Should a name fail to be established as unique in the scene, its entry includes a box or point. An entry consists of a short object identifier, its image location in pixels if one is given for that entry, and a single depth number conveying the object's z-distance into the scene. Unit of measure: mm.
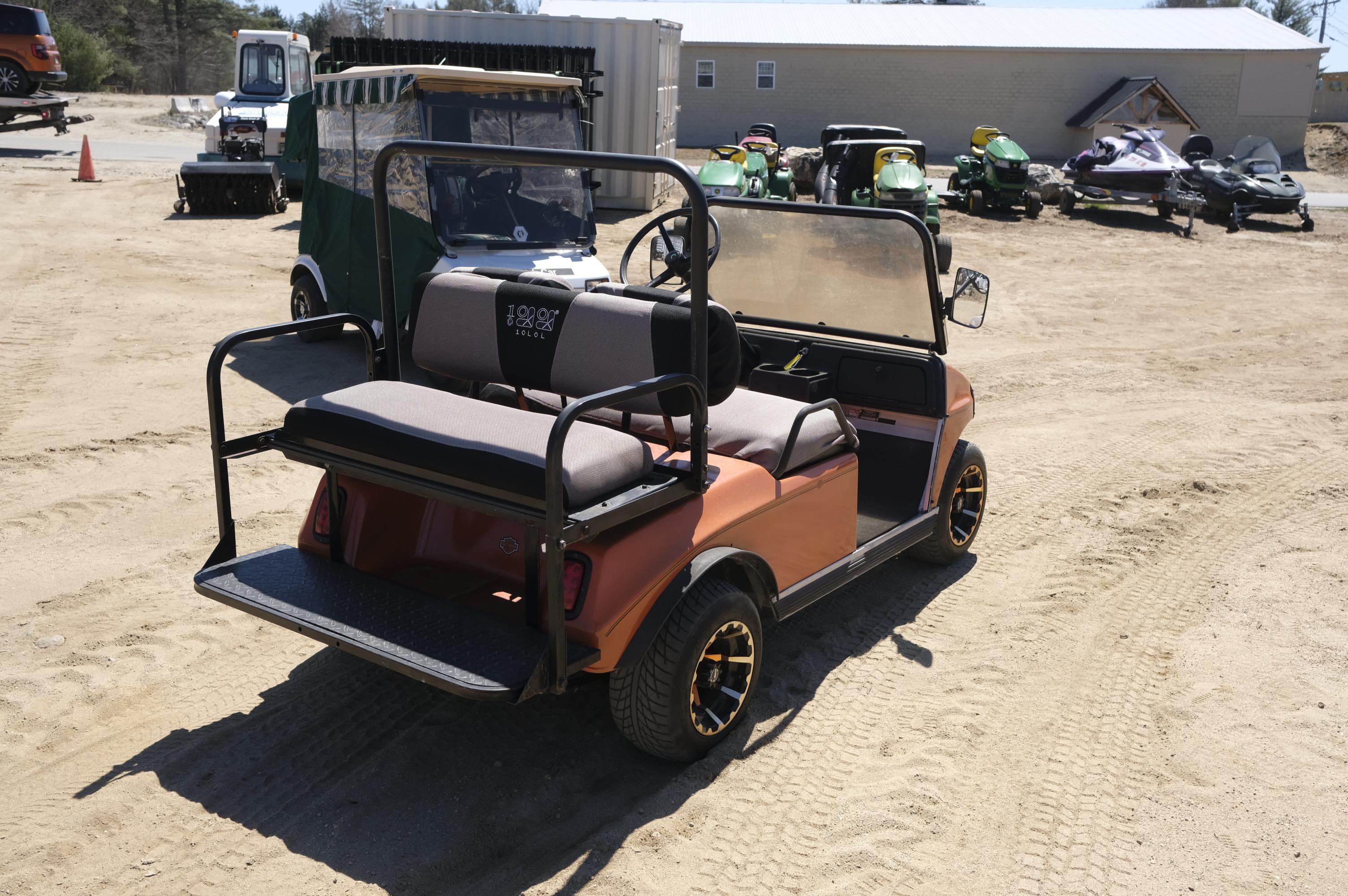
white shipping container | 15508
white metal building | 29656
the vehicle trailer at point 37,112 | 21484
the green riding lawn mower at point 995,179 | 18516
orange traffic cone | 18000
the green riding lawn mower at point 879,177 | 14836
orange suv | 21188
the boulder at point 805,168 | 21062
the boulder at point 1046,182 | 19844
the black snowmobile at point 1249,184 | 18297
